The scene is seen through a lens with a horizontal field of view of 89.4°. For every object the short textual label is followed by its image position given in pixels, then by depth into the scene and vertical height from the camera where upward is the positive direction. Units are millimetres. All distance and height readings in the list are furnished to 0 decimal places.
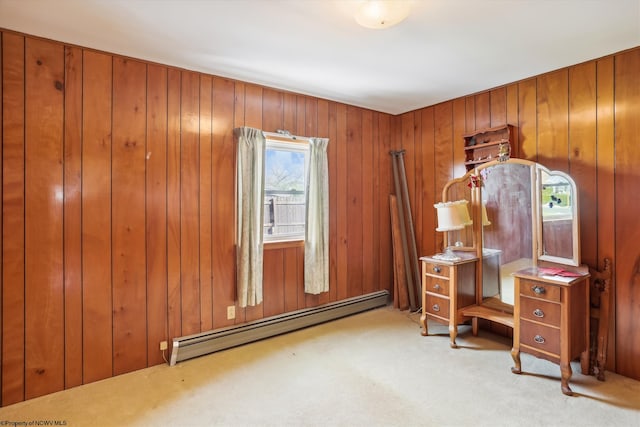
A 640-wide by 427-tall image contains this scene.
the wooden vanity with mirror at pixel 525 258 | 2279 -391
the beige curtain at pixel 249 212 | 2875 +16
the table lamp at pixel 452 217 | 3123 -32
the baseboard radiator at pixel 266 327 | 2637 -1065
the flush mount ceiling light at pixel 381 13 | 1705 +1096
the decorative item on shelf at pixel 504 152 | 2887 +551
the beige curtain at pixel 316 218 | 3326 -44
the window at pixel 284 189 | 3229 +252
